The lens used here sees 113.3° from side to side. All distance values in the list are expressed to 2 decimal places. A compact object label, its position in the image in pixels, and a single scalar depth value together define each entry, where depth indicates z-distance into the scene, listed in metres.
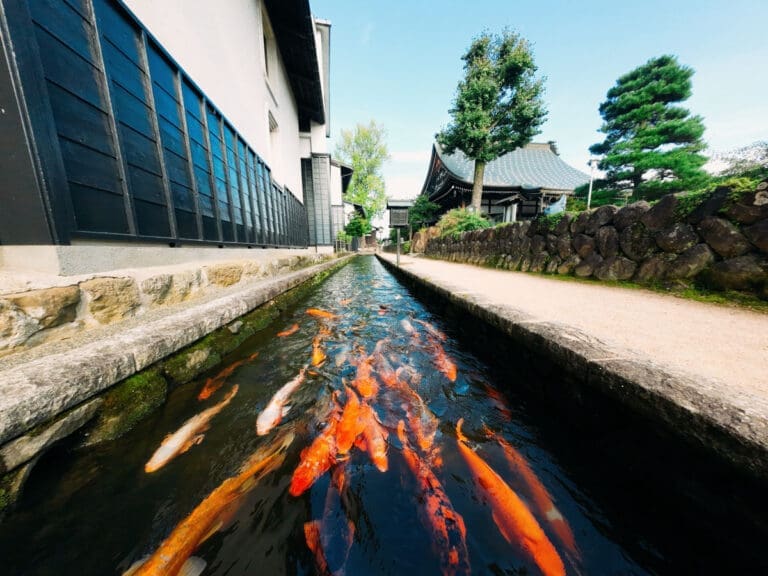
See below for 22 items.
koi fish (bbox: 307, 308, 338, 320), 4.02
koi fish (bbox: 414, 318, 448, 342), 3.21
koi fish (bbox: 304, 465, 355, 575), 0.97
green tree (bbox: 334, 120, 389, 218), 28.00
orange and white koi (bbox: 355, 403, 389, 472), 1.40
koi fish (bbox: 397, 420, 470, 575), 0.97
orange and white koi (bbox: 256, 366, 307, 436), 1.64
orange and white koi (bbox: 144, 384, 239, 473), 1.32
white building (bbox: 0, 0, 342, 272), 1.56
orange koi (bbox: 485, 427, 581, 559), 1.05
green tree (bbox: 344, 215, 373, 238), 24.61
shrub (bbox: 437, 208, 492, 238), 12.80
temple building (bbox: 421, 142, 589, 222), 16.98
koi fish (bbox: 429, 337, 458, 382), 2.33
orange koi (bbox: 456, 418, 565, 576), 0.98
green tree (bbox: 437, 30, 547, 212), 13.74
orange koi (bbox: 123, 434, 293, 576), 0.90
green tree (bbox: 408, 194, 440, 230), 20.88
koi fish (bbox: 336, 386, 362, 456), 1.50
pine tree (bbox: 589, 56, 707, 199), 12.71
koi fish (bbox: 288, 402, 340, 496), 1.26
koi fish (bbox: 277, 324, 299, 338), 3.21
